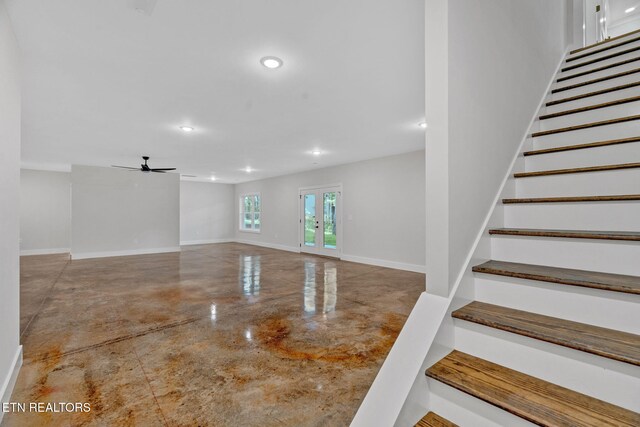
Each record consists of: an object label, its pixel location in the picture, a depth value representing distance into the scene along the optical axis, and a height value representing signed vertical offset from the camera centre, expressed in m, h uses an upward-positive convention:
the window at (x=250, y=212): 11.27 +0.08
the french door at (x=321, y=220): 8.01 -0.19
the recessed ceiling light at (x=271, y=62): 2.47 +1.34
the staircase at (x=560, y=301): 0.96 -0.38
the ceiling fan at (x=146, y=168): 6.21 +1.00
